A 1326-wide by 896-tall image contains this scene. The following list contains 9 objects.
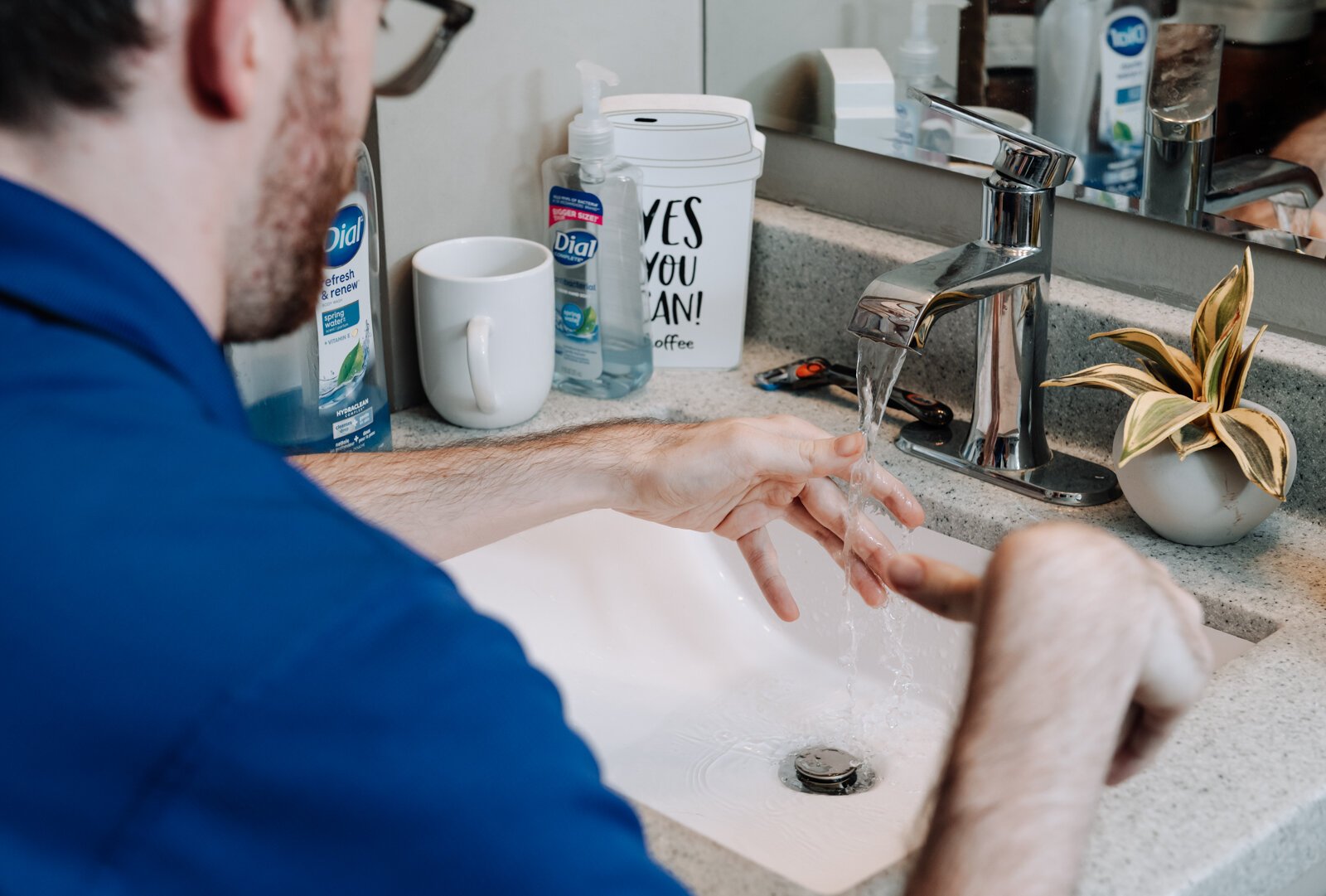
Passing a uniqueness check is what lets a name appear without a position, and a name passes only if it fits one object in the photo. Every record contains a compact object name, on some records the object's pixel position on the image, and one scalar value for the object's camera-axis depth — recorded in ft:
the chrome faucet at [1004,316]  3.01
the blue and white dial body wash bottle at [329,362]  3.25
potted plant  2.87
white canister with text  3.74
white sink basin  2.96
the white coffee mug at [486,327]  3.48
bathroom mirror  3.18
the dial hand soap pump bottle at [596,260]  3.64
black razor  3.88
